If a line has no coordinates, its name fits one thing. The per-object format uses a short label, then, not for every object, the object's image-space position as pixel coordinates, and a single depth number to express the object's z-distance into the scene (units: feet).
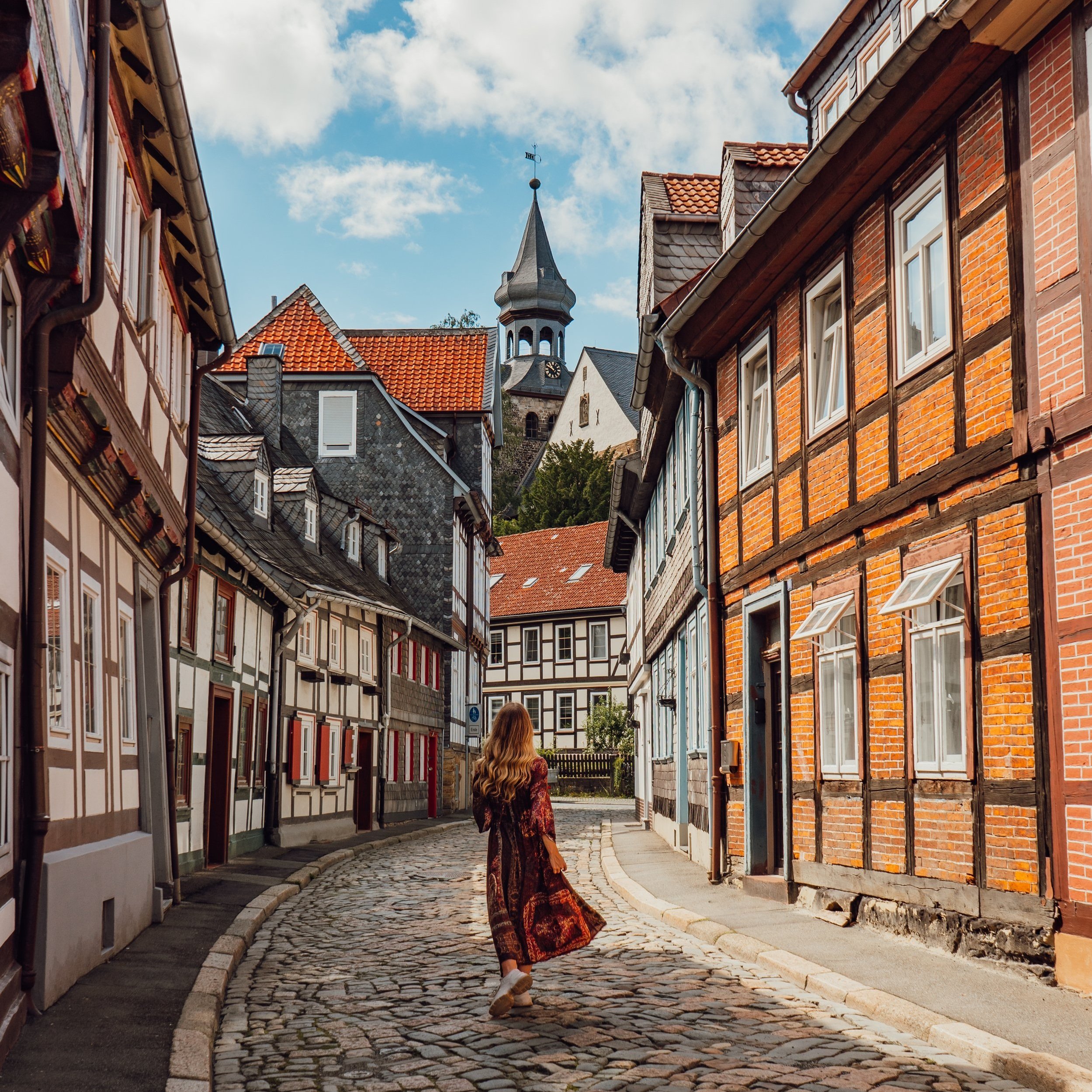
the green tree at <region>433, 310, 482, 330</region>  270.05
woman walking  25.66
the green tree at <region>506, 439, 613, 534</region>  232.73
